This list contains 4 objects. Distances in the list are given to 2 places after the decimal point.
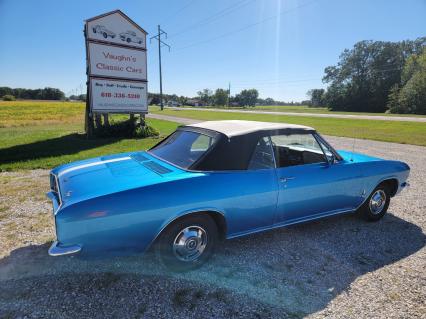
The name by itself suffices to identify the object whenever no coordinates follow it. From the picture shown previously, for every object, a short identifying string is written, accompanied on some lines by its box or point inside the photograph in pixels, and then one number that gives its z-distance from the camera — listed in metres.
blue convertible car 2.39
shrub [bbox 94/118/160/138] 12.27
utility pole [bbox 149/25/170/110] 46.73
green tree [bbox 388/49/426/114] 44.28
